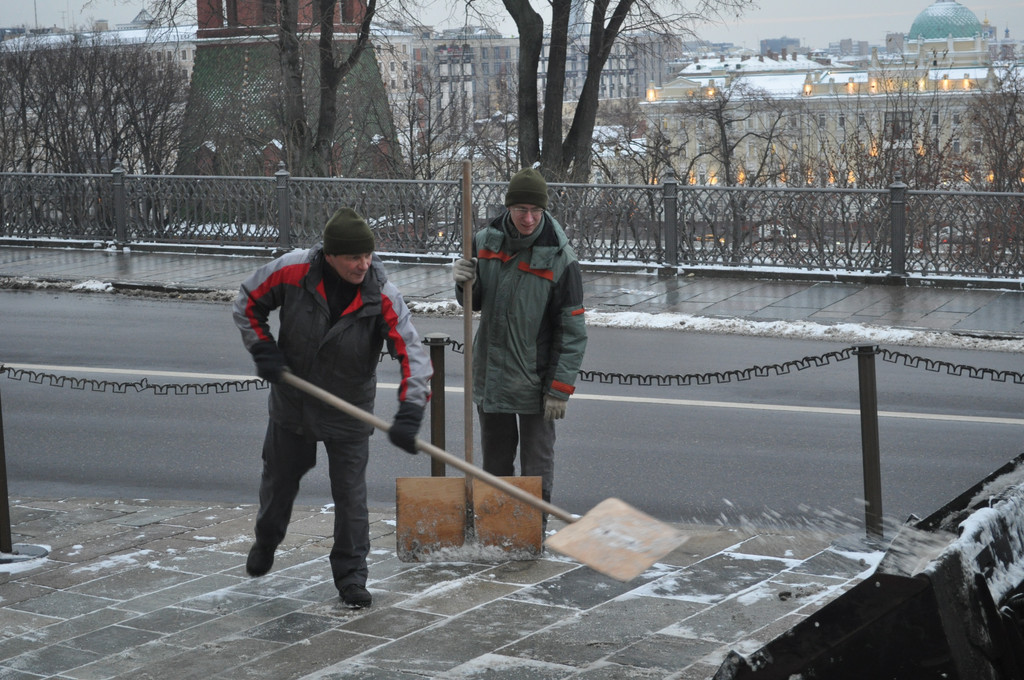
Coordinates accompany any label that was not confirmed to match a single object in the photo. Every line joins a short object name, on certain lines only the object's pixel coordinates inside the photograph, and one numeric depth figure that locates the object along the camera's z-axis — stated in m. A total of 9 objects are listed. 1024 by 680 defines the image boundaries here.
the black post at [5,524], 6.09
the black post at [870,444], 6.18
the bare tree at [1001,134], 27.03
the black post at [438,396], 6.61
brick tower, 33.56
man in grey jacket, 5.13
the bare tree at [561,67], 25.91
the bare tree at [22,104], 36.84
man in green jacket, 5.81
